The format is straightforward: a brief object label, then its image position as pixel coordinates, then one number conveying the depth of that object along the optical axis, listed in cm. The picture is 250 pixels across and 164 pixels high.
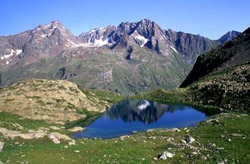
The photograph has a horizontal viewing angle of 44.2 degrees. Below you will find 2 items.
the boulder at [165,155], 4175
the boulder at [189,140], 5188
